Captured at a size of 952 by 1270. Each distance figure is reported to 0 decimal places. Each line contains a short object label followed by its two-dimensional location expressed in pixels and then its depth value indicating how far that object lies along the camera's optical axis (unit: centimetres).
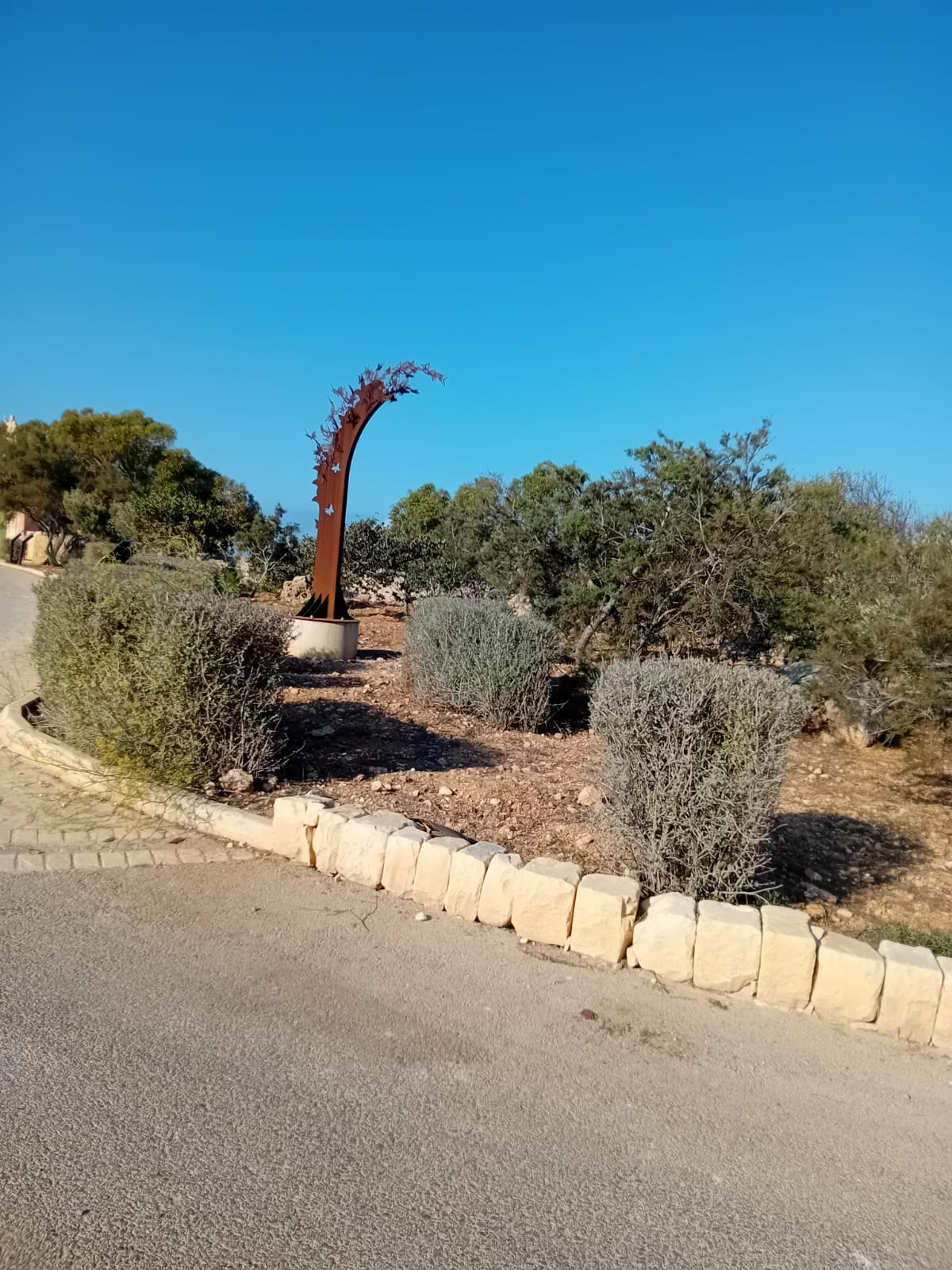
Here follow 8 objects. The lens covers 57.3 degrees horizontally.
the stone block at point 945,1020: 334
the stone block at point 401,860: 424
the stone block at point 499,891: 398
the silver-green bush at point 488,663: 805
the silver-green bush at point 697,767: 411
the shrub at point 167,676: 518
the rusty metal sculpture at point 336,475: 1108
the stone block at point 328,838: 448
